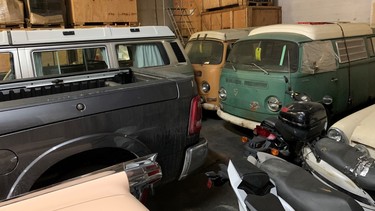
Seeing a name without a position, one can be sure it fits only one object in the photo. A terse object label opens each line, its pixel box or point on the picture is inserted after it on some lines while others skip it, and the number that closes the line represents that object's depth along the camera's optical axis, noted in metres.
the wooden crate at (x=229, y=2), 8.69
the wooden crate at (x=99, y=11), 7.48
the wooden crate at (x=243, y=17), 8.51
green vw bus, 4.64
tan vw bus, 6.21
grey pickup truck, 1.91
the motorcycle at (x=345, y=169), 2.30
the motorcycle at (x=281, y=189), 1.76
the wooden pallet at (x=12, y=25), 6.59
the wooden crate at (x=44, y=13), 6.79
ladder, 10.77
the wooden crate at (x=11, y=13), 6.48
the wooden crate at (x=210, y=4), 9.49
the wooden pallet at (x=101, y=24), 7.55
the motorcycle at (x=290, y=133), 3.31
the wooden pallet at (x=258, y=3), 8.62
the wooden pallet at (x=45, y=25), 6.88
